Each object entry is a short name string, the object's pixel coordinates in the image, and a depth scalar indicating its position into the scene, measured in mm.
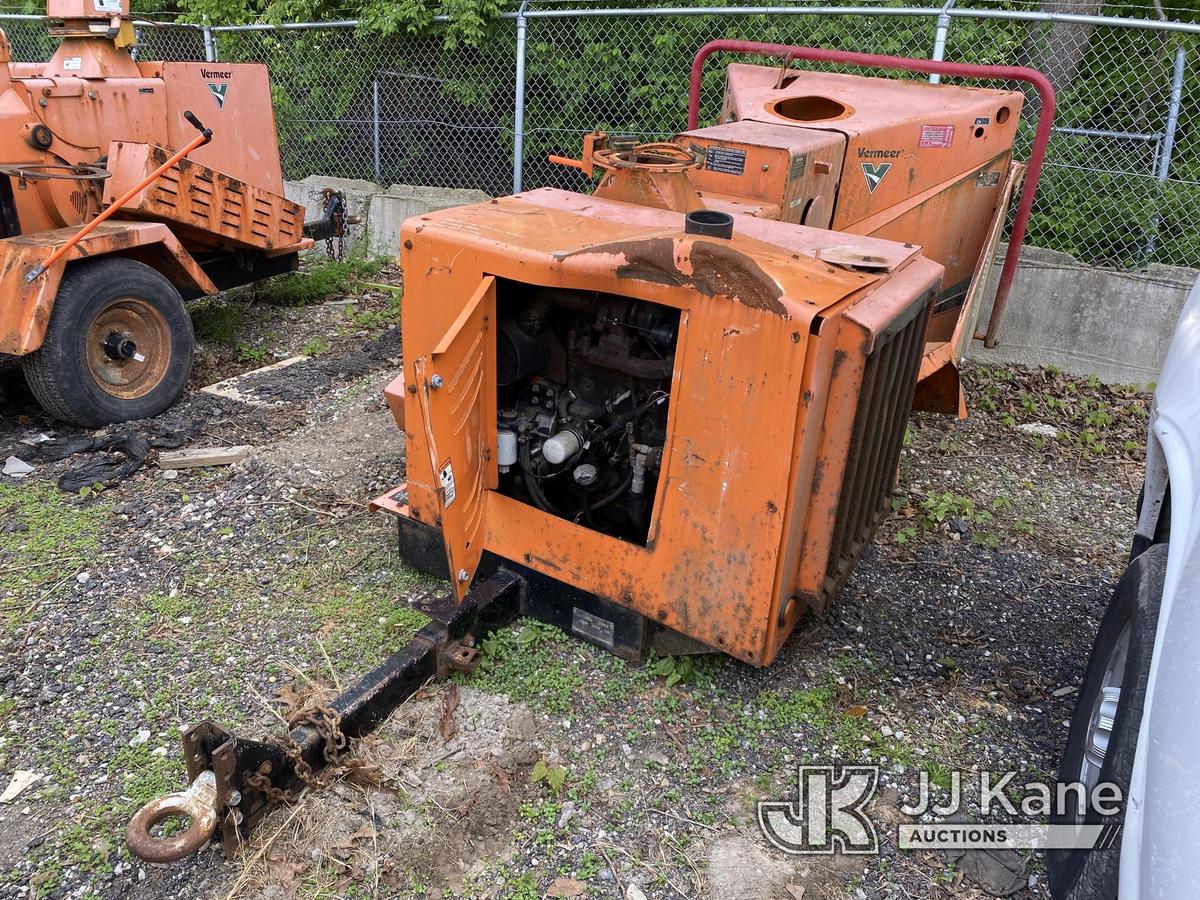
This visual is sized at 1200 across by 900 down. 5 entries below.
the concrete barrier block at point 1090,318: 6062
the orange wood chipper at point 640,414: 2545
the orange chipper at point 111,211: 4570
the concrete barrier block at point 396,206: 7973
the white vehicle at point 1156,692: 1546
